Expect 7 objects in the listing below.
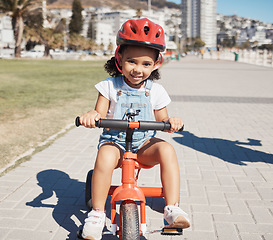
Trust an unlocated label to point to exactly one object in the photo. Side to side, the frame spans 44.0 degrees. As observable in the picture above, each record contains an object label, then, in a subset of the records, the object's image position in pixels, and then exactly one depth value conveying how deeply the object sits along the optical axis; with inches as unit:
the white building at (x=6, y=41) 2584.6
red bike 79.6
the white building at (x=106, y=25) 4899.1
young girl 86.5
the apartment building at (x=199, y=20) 7140.8
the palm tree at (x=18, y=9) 1517.0
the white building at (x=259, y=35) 7315.9
